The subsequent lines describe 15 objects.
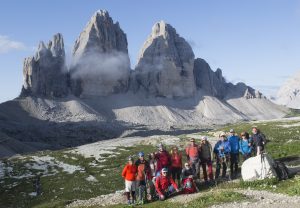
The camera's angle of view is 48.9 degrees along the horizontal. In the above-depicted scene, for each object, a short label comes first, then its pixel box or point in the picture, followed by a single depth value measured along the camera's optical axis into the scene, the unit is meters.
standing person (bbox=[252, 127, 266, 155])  23.61
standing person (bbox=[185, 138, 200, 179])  22.94
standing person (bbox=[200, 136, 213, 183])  23.09
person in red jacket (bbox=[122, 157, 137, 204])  20.60
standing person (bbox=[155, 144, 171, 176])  21.87
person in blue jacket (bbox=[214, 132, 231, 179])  23.37
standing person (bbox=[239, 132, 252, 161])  24.14
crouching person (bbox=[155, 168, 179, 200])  20.49
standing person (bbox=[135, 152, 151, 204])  20.52
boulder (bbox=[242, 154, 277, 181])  21.11
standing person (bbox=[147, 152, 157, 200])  20.86
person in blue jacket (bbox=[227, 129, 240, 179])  23.53
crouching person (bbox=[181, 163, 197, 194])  20.91
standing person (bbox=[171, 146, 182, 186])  22.80
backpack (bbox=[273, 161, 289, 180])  21.33
